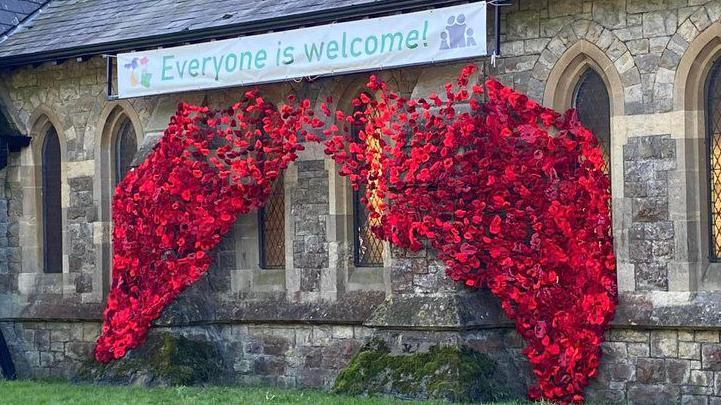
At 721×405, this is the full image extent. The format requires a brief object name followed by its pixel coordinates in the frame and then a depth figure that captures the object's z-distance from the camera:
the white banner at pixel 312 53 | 14.96
